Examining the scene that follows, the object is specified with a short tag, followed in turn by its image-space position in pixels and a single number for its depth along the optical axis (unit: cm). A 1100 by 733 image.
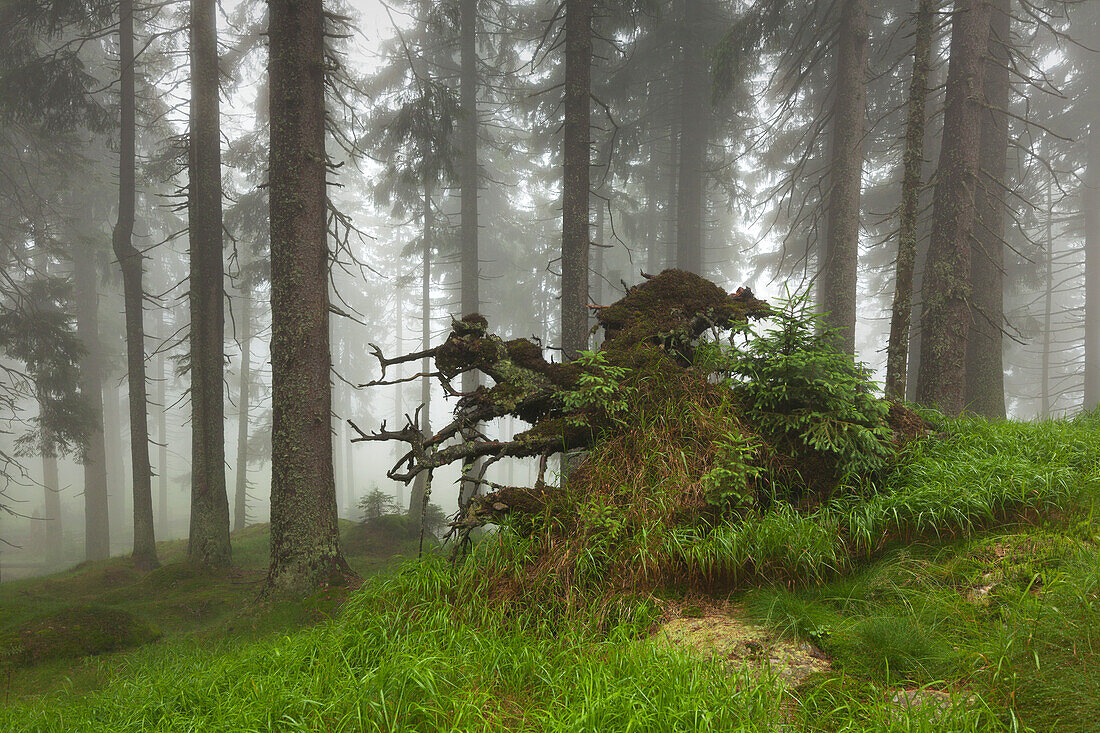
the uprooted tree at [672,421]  389
